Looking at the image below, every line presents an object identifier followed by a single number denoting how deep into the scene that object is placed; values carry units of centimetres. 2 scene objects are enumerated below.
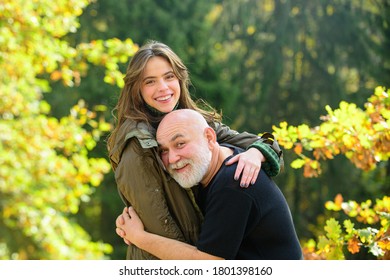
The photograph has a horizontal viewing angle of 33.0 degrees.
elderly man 251
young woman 268
